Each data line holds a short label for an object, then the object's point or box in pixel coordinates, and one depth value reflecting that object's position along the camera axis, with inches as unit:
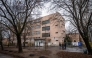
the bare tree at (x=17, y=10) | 422.0
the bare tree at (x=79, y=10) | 323.1
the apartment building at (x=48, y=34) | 1241.1
